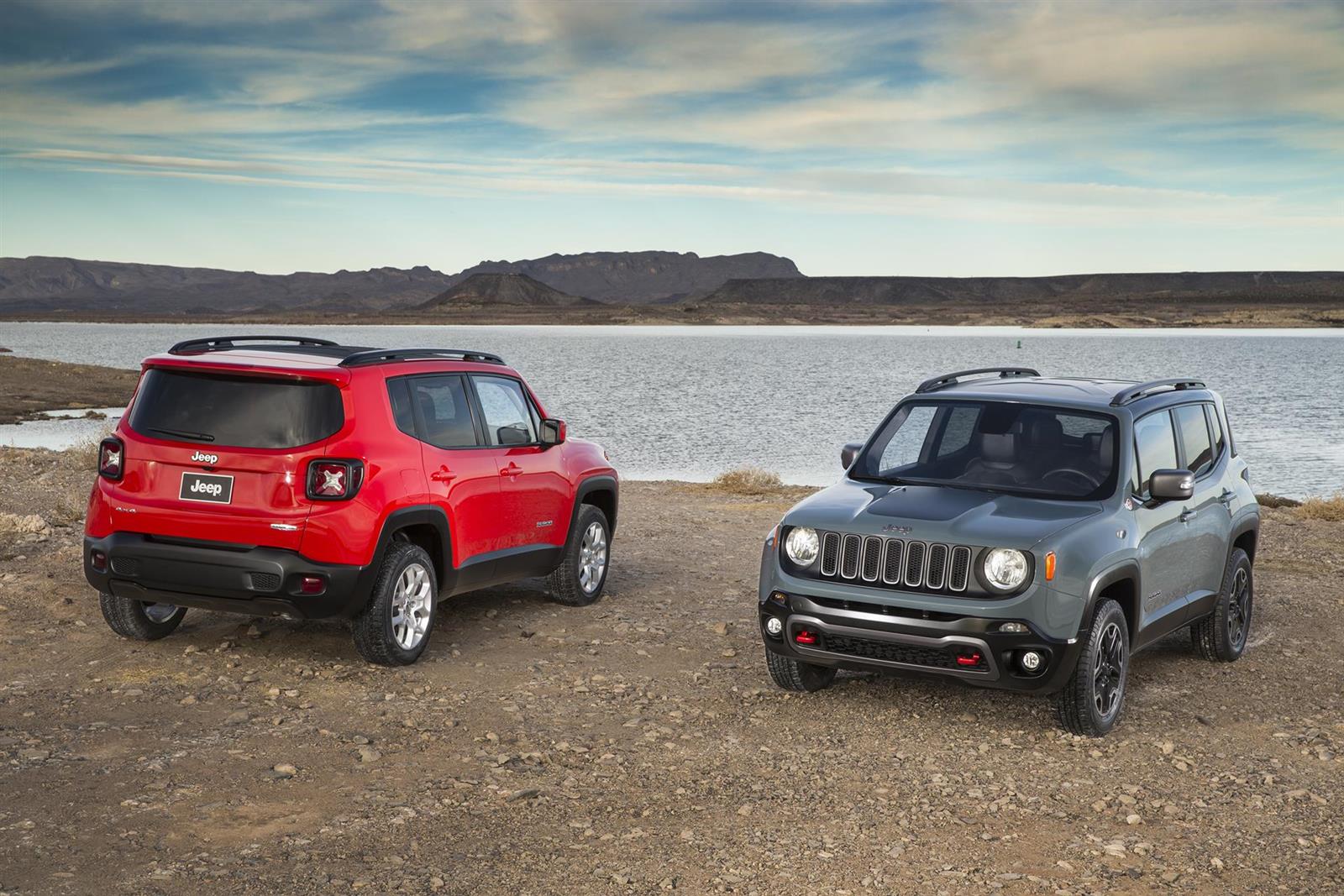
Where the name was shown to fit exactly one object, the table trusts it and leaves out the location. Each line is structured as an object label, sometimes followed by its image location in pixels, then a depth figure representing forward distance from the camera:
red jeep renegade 7.09
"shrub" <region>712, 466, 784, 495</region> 19.94
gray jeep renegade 6.33
